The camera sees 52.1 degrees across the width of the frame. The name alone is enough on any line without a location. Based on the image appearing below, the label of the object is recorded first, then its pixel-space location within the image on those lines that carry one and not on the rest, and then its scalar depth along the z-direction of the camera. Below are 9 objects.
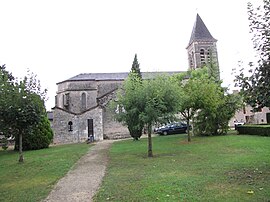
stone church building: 34.31
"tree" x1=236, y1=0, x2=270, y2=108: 7.66
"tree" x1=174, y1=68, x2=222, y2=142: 22.78
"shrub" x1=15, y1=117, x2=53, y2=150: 25.38
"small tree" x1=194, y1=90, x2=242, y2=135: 28.22
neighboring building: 44.57
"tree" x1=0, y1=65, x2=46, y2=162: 15.17
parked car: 35.16
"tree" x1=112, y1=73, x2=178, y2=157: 15.70
